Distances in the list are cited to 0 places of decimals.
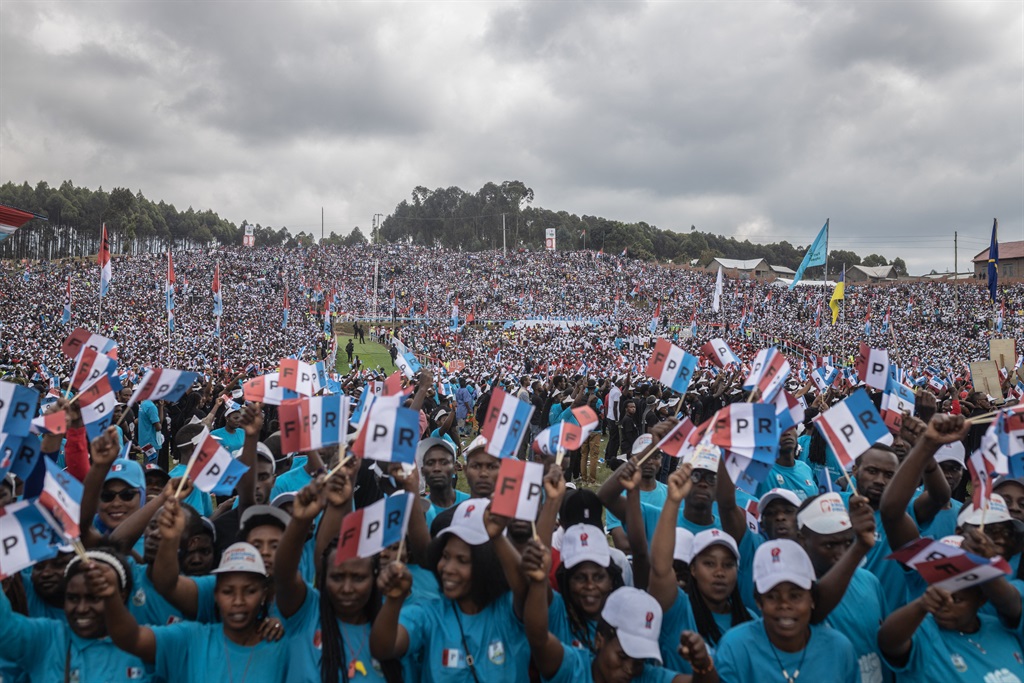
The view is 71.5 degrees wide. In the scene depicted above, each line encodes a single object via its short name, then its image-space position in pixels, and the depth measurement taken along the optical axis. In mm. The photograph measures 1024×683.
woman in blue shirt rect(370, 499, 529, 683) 3137
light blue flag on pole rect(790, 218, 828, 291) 30691
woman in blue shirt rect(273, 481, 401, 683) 2930
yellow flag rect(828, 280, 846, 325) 28066
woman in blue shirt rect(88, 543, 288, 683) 2926
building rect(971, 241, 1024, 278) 57938
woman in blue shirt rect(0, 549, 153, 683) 2918
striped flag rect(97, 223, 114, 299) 21438
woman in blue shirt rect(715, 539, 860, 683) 2863
